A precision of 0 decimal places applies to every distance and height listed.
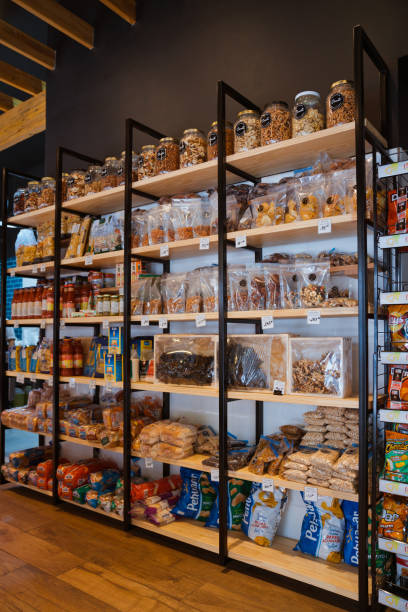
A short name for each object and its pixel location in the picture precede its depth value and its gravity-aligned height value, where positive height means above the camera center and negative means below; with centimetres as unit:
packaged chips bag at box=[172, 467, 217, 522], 281 -109
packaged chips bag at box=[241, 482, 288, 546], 248 -105
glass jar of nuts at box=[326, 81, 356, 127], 220 +103
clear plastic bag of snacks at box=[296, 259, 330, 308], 223 +18
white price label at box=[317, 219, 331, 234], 216 +44
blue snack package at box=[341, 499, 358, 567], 225 -106
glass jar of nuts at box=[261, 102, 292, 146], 241 +102
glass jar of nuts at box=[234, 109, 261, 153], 252 +102
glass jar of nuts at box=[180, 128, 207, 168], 276 +102
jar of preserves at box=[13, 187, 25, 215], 402 +102
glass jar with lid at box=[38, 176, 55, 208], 376 +102
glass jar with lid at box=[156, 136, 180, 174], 289 +102
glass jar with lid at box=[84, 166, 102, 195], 343 +103
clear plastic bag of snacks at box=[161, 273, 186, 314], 283 +16
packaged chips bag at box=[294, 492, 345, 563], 231 -107
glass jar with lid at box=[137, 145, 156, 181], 304 +103
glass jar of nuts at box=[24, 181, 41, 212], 392 +105
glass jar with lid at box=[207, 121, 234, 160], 264 +102
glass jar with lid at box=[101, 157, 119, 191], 330 +103
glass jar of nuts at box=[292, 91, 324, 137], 231 +103
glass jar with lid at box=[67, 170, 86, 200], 354 +103
